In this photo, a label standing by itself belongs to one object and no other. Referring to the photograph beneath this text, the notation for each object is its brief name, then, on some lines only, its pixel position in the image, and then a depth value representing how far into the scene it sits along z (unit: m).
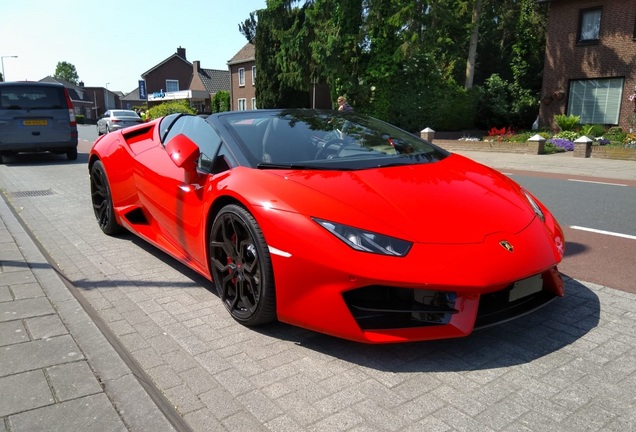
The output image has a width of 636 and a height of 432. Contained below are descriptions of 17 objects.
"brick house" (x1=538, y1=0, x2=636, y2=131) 20.91
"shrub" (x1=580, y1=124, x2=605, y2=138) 19.70
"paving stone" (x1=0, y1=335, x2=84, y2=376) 2.51
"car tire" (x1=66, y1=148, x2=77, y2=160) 13.21
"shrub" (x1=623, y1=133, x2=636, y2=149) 14.73
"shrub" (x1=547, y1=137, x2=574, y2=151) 17.38
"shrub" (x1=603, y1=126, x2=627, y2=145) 17.61
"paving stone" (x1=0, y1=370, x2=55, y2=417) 2.17
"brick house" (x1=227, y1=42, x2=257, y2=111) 46.31
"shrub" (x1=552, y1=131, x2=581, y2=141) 19.44
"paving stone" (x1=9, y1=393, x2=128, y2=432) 2.03
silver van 11.89
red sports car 2.50
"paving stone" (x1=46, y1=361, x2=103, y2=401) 2.26
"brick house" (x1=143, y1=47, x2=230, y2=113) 57.29
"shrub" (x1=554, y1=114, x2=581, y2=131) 20.95
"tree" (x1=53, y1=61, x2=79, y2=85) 135.88
